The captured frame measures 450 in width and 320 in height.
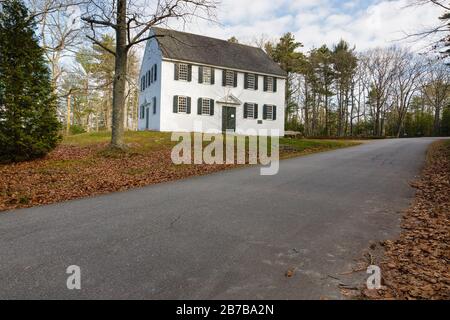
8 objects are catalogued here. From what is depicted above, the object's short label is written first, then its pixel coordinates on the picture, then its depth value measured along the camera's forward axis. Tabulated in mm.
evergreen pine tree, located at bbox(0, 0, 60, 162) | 11352
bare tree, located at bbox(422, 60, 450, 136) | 46312
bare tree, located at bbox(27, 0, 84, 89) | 15336
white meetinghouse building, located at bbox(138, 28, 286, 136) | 24922
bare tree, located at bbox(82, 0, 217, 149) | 13766
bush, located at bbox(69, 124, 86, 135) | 36531
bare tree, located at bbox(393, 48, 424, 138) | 46094
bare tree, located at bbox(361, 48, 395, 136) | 46531
